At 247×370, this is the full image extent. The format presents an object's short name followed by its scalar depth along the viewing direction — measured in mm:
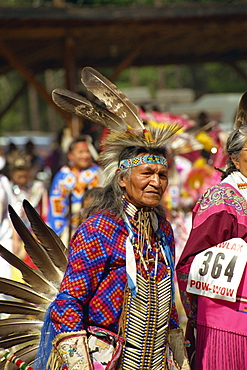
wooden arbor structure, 17109
